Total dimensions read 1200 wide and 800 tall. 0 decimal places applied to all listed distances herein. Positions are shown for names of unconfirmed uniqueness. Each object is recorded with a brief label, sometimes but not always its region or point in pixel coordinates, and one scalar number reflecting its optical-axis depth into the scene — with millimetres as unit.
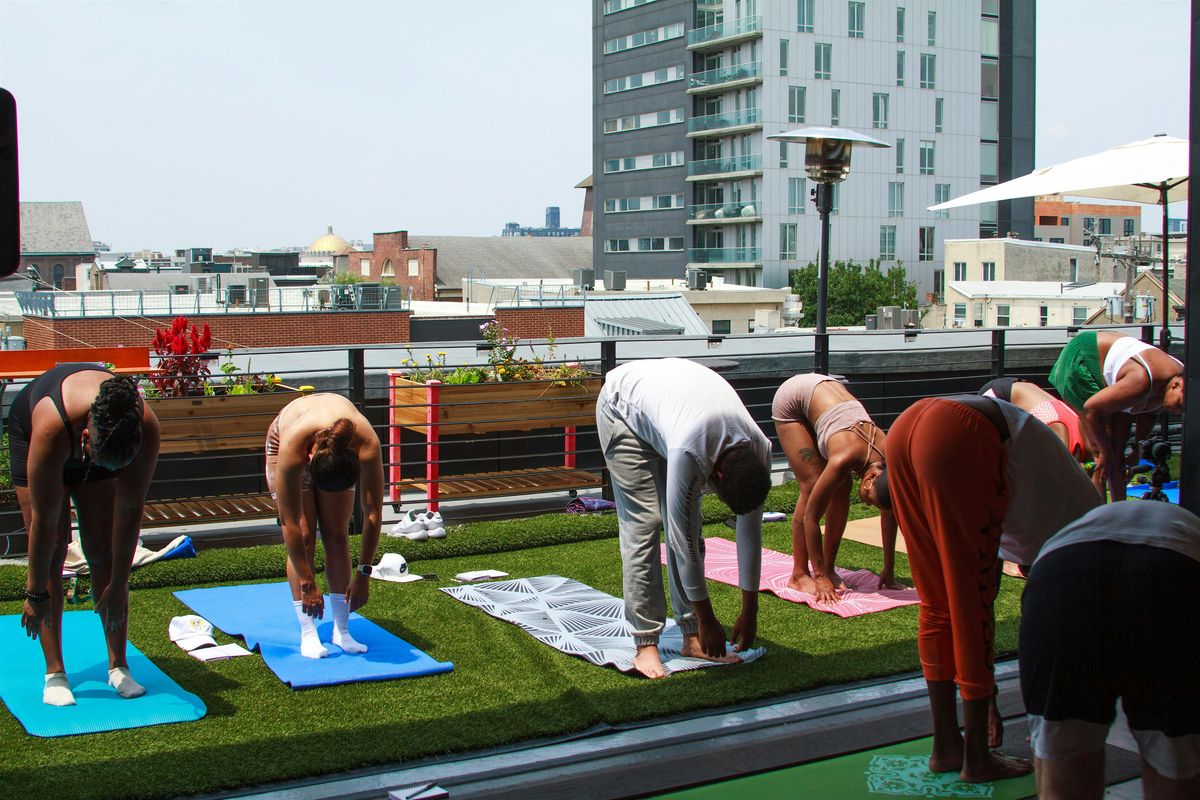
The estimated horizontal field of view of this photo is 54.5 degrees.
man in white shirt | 4785
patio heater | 9281
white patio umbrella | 7613
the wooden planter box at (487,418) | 8820
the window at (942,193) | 61781
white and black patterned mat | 5371
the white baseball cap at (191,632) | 5598
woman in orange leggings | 3578
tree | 58844
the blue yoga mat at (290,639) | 5133
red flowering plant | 8336
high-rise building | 58625
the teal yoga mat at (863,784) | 3877
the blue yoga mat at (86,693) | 4473
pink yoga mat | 6270
